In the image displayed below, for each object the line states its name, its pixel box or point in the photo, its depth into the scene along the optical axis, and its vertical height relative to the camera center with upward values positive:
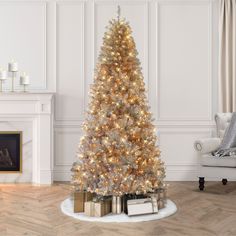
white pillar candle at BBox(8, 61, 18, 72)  5.29 +0.66
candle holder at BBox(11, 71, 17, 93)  5.35 +0.53
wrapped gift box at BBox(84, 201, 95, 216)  3.70 -0.85
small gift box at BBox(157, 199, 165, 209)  3.96 -0.86
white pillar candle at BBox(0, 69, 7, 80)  5.29 +0.55
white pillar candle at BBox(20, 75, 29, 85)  5.29 +0.48
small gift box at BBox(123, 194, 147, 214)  3.83 -0.78
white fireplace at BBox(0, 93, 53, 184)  5.32 -0.15
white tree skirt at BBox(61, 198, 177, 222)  3.59 -0.91
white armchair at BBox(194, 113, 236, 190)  4.75 -0.55
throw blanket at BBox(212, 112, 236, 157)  4.77 -0.32
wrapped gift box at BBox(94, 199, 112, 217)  3.67 -0.84
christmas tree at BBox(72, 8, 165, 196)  3.78 -0.14
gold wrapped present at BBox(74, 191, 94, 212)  3.82 -0.79
